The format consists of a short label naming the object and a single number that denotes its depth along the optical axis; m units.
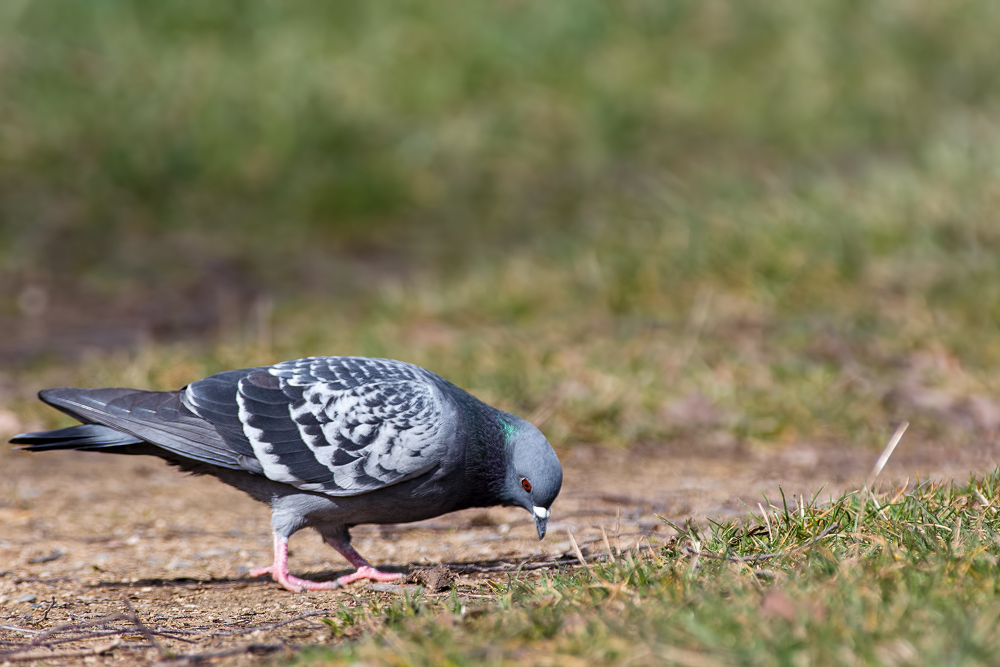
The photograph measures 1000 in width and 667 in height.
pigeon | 6.89
